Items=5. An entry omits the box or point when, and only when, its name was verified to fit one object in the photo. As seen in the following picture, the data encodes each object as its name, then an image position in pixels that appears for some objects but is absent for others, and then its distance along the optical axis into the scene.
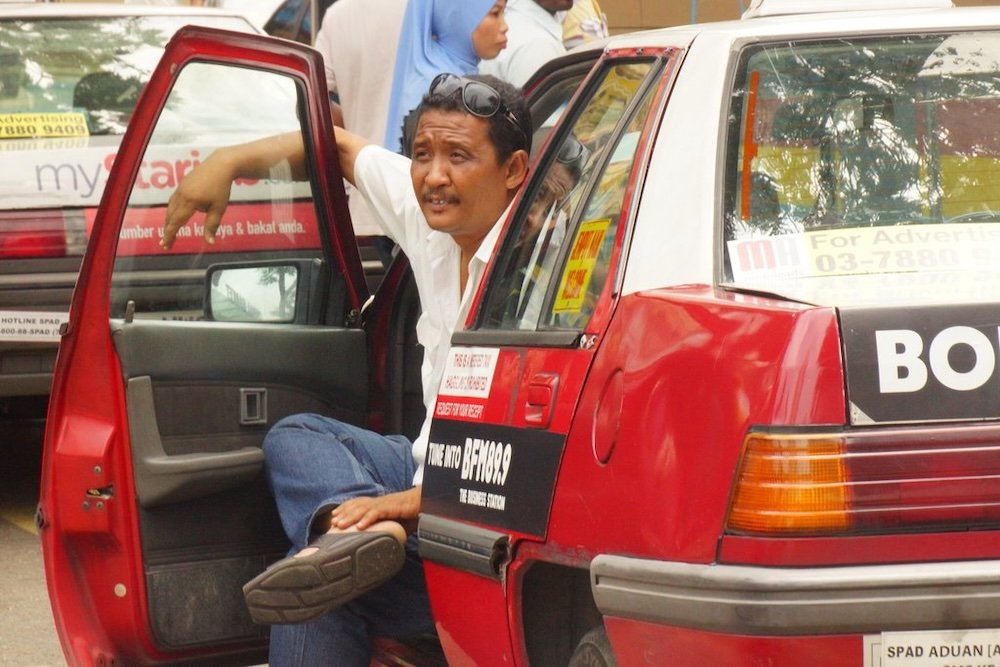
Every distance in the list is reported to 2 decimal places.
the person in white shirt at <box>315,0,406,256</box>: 11.44
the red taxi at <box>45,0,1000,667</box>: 4.45
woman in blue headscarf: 10.58
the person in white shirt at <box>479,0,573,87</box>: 11.87
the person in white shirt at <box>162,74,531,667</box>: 6.29
